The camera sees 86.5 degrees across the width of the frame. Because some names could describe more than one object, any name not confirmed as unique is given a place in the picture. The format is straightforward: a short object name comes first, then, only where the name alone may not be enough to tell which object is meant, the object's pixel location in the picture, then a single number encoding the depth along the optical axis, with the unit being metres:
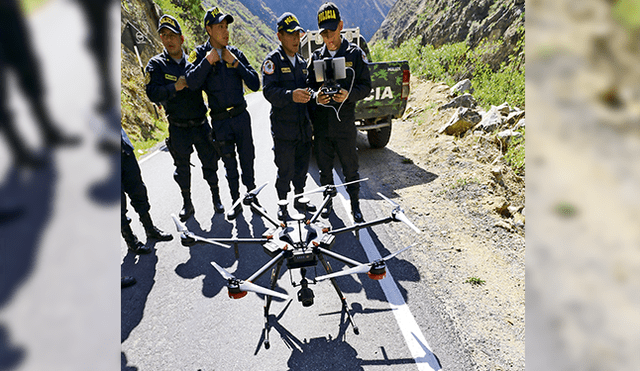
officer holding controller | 3.63
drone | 2.30
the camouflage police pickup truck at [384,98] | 6.26
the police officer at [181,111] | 3.92
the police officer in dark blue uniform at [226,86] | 3.77
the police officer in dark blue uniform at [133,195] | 3.57
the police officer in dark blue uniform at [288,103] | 3.73
